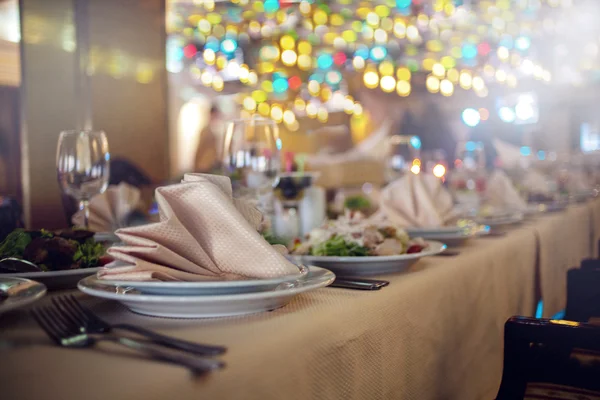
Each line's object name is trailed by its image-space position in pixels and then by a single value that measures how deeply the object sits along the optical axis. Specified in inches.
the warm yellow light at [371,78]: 403.5
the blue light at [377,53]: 403.9
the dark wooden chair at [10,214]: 47.3
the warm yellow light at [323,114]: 449.7
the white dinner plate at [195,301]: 24.4
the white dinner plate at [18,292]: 23.6
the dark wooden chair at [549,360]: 39.0
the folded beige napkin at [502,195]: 97.1
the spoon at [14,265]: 32.3
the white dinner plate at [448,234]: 55.6
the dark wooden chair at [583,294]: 64.1
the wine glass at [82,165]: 45.0
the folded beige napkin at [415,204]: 59.7
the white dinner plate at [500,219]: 71.7
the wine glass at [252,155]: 47.5
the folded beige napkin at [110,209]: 56.4
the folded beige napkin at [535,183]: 121.7
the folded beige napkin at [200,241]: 26.6
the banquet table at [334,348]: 18.6
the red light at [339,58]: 408.2
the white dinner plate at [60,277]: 31.8
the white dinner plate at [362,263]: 38.1
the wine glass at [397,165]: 97.0
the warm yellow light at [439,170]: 100.0
